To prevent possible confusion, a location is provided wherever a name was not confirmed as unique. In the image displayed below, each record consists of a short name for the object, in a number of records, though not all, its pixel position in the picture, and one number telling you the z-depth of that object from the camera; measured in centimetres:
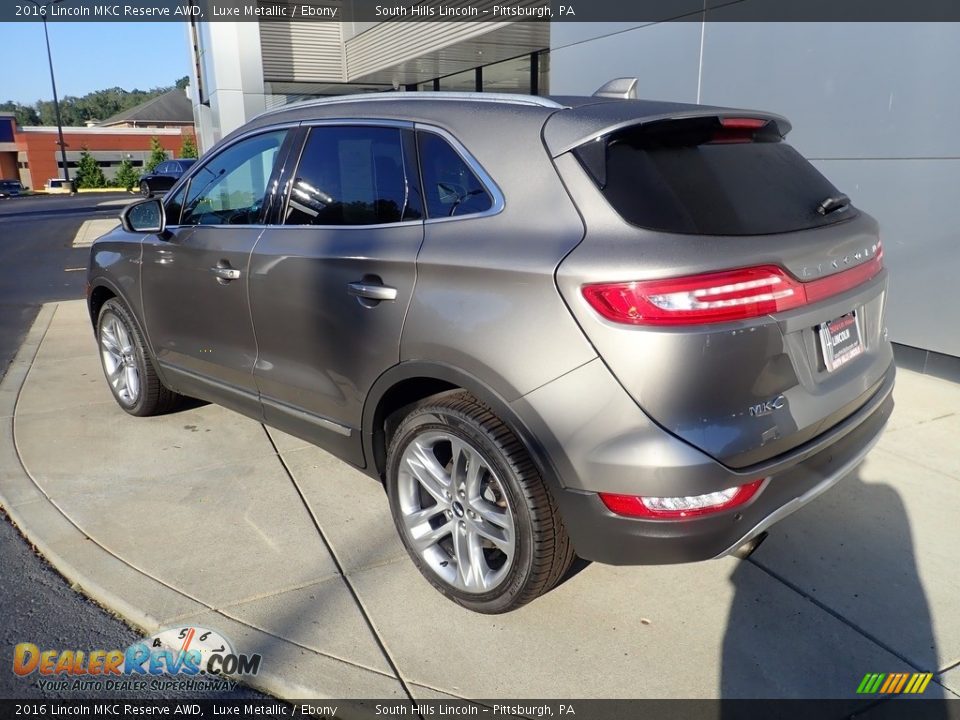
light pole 4908
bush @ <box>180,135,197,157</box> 5875
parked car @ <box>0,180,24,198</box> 5243
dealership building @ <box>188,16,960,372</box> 539
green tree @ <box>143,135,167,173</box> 6148
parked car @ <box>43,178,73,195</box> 5565
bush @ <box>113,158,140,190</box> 5978
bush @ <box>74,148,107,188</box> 6144
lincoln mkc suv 229
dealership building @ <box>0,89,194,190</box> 6856
